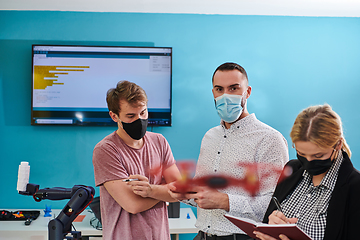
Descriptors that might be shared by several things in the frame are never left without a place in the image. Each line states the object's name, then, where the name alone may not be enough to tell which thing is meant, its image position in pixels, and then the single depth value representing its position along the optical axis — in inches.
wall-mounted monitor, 112.6
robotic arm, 50.5
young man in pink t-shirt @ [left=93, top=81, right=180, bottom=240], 54.2
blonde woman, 42.9
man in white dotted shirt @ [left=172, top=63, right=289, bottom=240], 51.3
